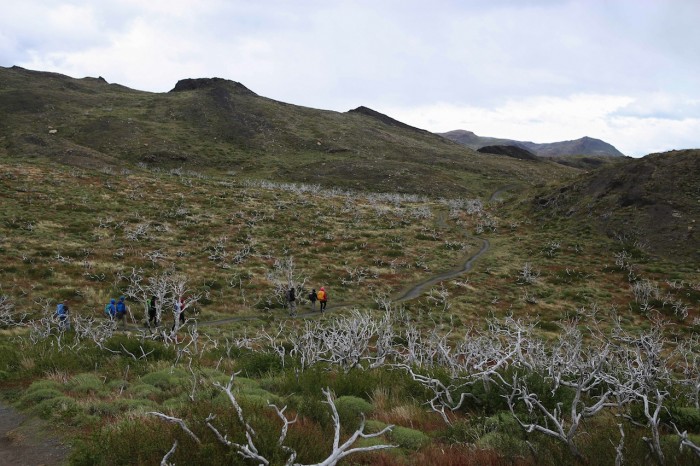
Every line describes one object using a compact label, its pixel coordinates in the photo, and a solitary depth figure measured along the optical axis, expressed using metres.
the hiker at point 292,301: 25.25
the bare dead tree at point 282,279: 27.31
